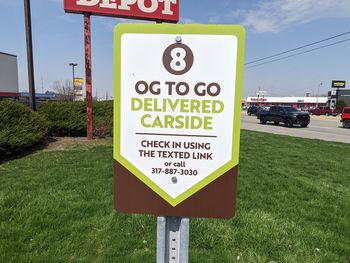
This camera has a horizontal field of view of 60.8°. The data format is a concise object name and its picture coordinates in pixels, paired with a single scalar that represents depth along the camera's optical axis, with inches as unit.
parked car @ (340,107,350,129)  1021.2
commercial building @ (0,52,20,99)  984.9
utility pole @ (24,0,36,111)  476.7
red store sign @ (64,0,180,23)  402.3
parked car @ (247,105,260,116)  2110.0
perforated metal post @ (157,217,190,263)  61.0
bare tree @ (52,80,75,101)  1582.4
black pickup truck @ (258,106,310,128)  1008.2
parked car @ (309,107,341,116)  2134.6
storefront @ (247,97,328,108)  4384.4
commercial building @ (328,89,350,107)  2914.1
